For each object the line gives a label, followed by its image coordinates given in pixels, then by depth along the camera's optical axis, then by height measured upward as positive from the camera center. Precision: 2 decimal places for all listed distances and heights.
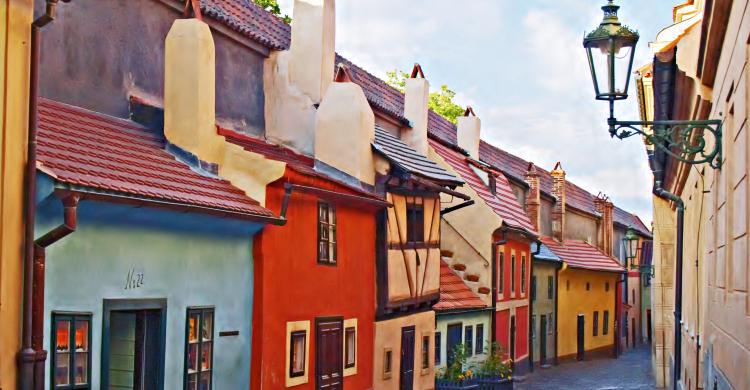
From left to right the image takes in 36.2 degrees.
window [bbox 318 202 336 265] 17.16 +0.69
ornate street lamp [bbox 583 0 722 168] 9.76 +1.92
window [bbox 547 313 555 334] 41.15 -1.51
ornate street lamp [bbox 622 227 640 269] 32.91 +1.16
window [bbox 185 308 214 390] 13.40 -0.85
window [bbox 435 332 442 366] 26.75 -1.60
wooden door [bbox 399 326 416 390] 21.61 -1.51
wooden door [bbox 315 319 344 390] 17.06 -1.17
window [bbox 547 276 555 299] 41.31 -0.19
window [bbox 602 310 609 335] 49.72 -1.79
